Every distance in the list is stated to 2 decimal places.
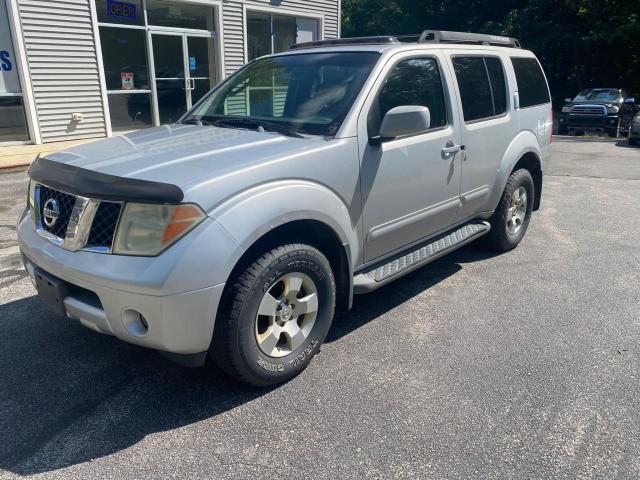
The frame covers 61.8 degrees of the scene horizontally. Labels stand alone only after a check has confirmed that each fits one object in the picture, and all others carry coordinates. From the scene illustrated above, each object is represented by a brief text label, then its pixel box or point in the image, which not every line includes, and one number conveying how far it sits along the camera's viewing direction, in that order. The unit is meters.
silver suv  2.49
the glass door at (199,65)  12.81
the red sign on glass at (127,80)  11.58
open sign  11.03
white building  9.73
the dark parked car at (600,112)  17.11
